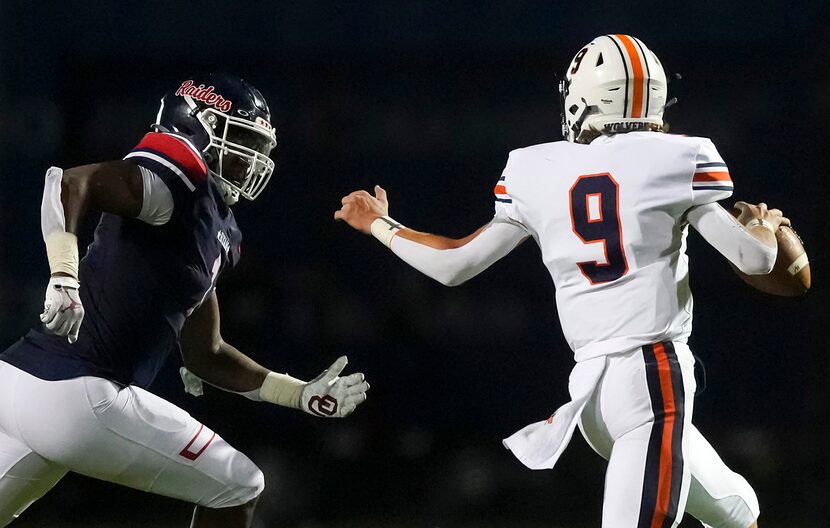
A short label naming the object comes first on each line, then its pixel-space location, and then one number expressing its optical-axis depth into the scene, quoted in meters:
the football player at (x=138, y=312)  23.04
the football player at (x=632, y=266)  22.81
